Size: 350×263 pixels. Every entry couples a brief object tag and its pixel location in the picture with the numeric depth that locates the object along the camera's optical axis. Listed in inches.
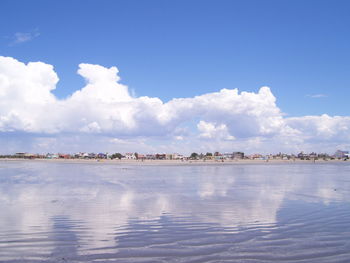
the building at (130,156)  7144.7
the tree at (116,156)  7441.9
